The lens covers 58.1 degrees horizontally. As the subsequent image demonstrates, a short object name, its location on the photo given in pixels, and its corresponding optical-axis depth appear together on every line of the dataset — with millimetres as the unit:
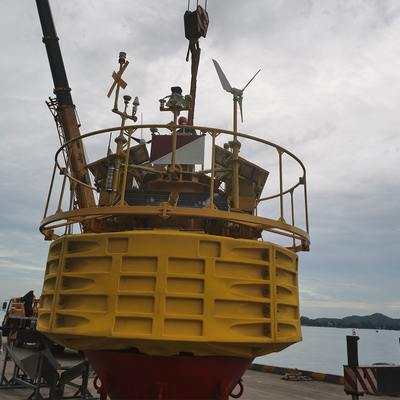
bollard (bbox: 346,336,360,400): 6230
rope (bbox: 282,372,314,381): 11781
